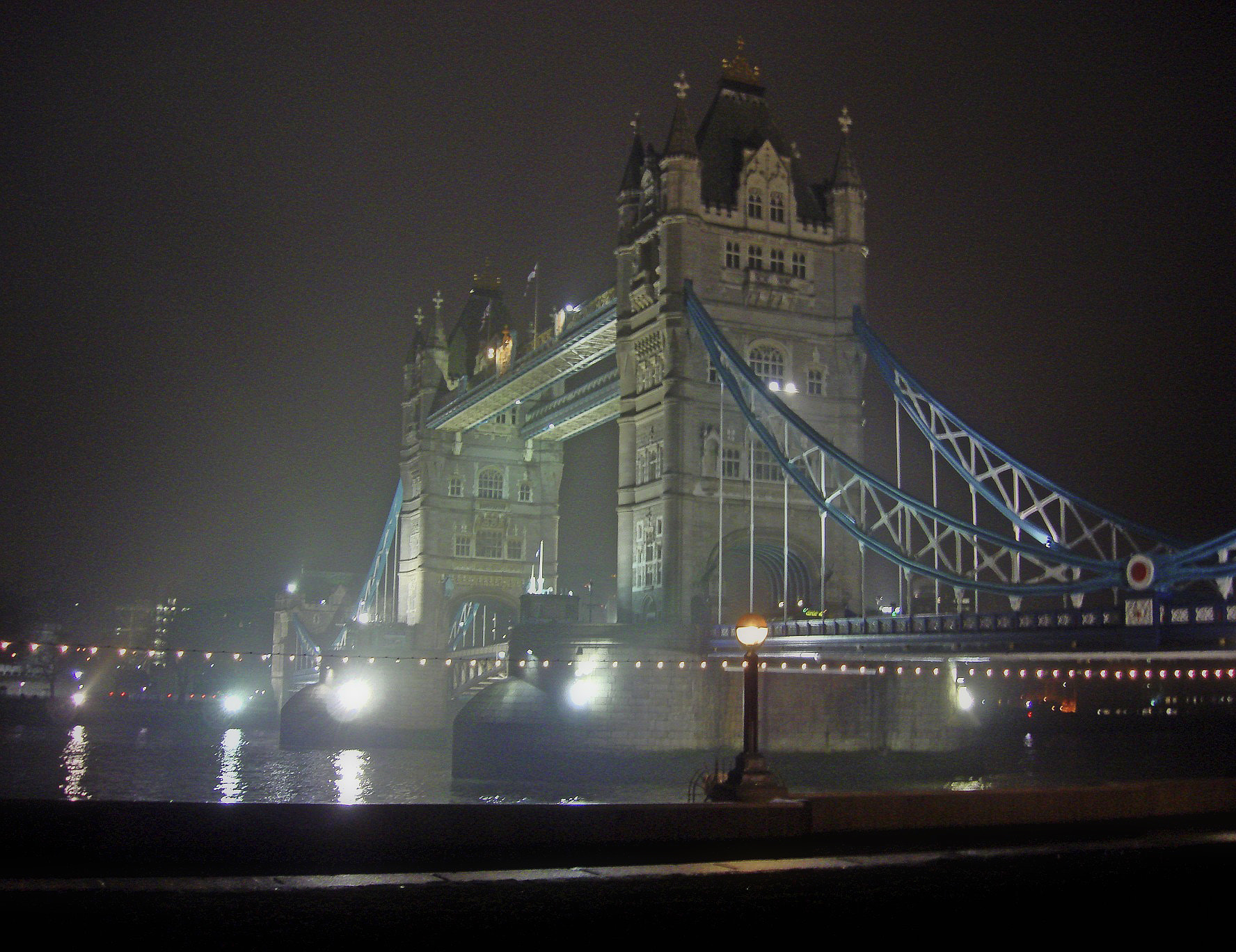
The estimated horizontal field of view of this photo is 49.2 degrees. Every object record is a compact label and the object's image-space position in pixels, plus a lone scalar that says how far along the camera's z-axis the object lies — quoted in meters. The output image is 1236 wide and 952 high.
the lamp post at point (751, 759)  17.30
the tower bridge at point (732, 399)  47.31
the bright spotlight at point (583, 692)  48.06
